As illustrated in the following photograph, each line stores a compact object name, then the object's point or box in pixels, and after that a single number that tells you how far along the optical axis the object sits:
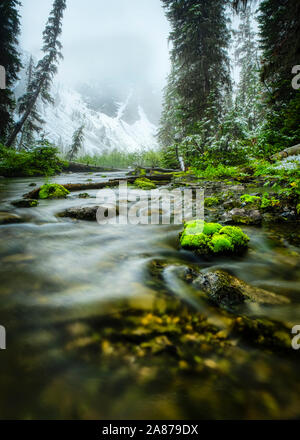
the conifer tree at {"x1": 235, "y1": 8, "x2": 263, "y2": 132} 24.40
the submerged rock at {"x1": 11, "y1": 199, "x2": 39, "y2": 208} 5.29
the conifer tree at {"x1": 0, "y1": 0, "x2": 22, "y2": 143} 14.65
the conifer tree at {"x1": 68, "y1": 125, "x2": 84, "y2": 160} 40.06
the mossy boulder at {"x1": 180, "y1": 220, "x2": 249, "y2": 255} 2.90
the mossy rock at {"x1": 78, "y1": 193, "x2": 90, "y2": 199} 7.16
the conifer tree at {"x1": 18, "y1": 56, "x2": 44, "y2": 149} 18.80
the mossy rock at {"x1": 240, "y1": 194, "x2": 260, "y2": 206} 4.79
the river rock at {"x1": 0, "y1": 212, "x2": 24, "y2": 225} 3.92
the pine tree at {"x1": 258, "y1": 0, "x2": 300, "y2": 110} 7.65
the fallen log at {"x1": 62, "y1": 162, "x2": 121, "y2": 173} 27.71
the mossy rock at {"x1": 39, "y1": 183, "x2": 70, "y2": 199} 6.63
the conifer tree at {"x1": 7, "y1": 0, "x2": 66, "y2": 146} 18.05
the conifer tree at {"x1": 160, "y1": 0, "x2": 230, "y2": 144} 12.92
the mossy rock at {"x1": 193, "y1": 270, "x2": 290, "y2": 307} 1.90
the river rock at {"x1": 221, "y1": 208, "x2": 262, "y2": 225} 4.19
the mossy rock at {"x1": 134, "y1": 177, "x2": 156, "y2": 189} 10.18
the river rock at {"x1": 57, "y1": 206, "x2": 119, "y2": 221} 4.60
